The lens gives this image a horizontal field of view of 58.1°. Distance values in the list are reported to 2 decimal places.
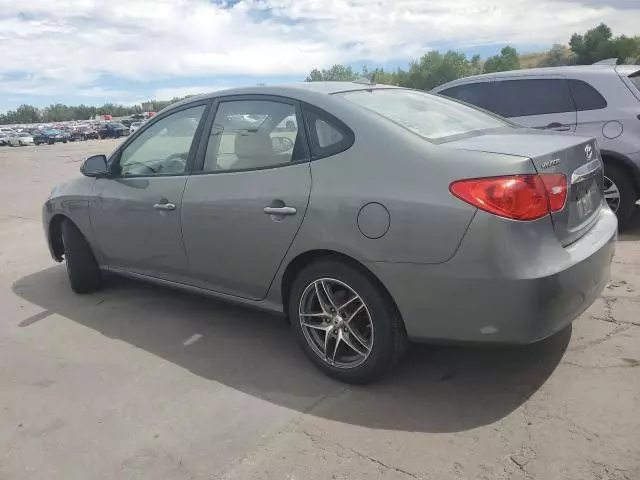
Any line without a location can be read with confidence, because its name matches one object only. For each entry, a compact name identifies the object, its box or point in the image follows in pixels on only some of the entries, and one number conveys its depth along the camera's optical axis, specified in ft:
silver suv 18.84
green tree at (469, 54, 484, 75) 387.94
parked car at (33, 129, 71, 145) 188.85
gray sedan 8.58
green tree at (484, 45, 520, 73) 348.30
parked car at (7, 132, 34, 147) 188.03
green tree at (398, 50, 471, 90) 354.95
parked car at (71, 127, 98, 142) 200.23
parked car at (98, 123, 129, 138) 206.28
